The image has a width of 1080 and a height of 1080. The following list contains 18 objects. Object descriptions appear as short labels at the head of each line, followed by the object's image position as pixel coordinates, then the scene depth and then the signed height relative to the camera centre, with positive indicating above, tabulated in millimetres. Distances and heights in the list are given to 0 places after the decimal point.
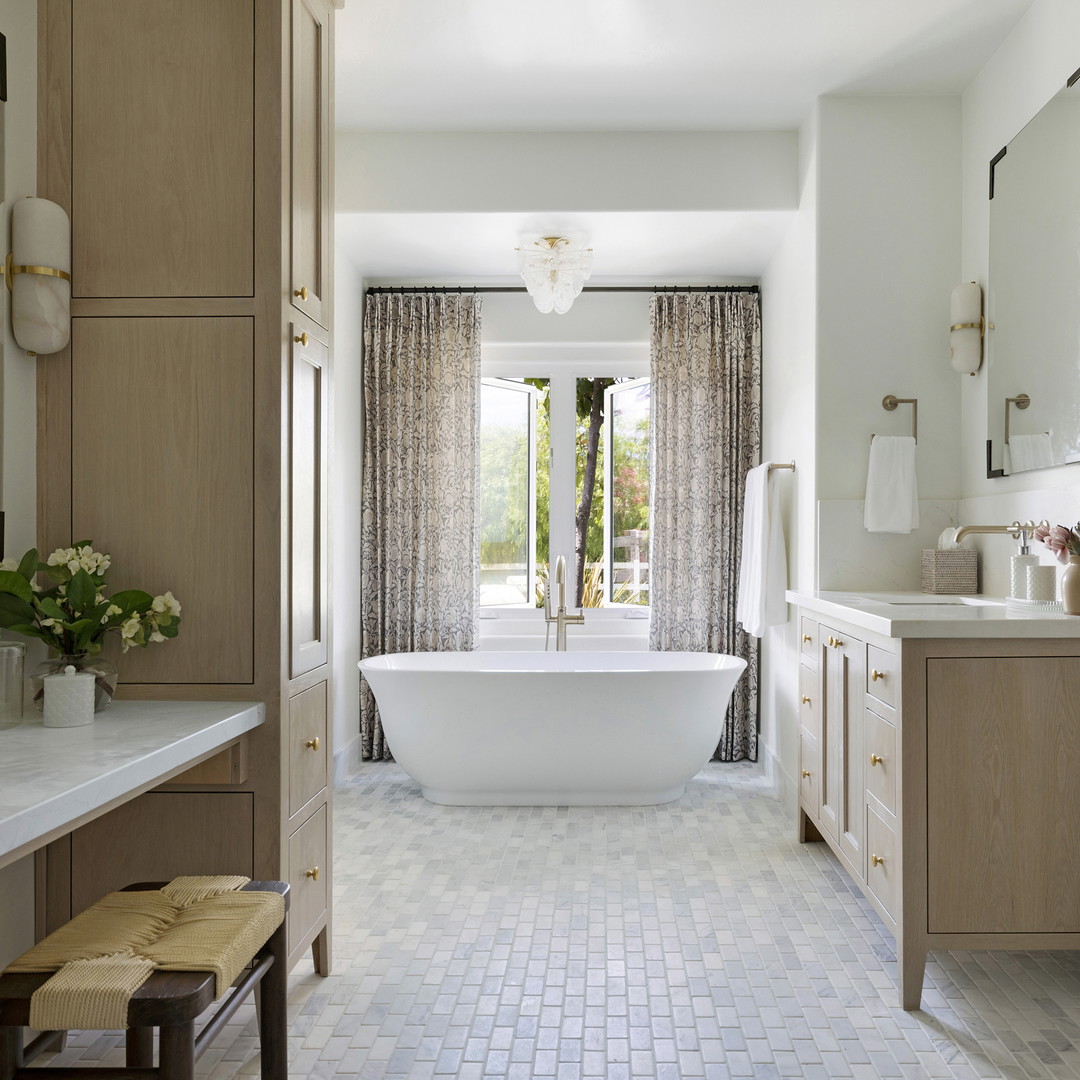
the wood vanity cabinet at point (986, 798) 2186 -618
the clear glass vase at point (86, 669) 1824 -279
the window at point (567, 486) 4910 +269
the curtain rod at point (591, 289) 4699 +1275
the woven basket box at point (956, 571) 3211 -116
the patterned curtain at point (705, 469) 4629 +343
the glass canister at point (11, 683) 1767 -286
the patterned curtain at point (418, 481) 4648 +278
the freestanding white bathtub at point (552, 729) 3689 -783
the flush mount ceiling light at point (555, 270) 3844 +1118
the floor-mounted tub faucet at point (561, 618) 4543 -403
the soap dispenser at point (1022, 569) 2678 -91
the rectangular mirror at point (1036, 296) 2672 +757
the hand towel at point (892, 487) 3338 +183
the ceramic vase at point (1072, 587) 2266 -121
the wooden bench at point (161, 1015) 1271 -672
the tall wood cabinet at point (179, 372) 2045 +365
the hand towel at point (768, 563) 3934 -110
